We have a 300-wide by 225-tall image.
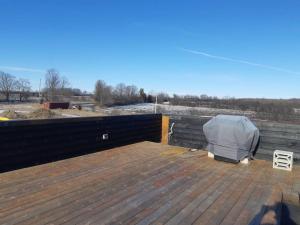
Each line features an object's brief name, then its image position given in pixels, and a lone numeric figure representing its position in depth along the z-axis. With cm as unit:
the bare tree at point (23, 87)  5025
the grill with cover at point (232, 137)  436
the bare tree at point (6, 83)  4991
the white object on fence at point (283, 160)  421
